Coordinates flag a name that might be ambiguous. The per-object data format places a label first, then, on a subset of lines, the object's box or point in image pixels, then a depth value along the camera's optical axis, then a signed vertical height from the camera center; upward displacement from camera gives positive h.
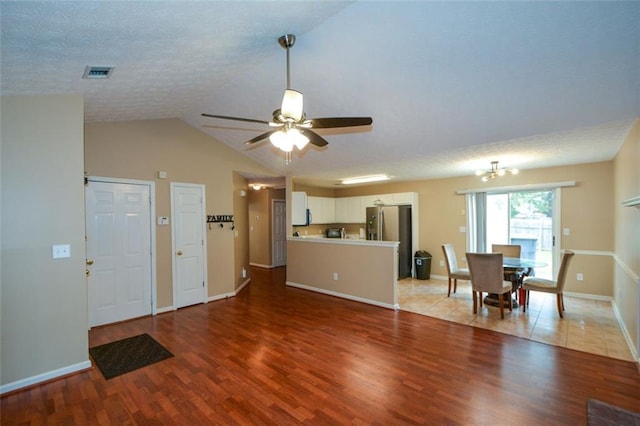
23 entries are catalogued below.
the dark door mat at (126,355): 2.87 -1.56
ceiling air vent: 2.39 +1.20
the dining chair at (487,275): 4.02 -0.94
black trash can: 6.59 -1.27
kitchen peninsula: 4.62 -1.05
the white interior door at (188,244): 4.70 -0.55
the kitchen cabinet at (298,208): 6.23 +0.06
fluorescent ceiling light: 6.37 +0.72
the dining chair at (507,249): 5.10 -0.73
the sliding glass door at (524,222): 5.74 -0.27
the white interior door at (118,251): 3.92 -0.56
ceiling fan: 2.19 +0.70
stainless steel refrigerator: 6.79 -0.45
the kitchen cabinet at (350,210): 7.79 +0.01
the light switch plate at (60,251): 2.71 -0.37
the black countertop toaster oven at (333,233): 7.45 -0.59
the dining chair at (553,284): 3.97 -1.10
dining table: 4.28 -1.01
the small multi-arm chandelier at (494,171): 4.93 +0.68
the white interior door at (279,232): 8.30 -0.62
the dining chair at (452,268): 5.06 -1.07
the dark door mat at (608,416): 1.38 -1.03
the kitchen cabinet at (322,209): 7.61 +0.05
